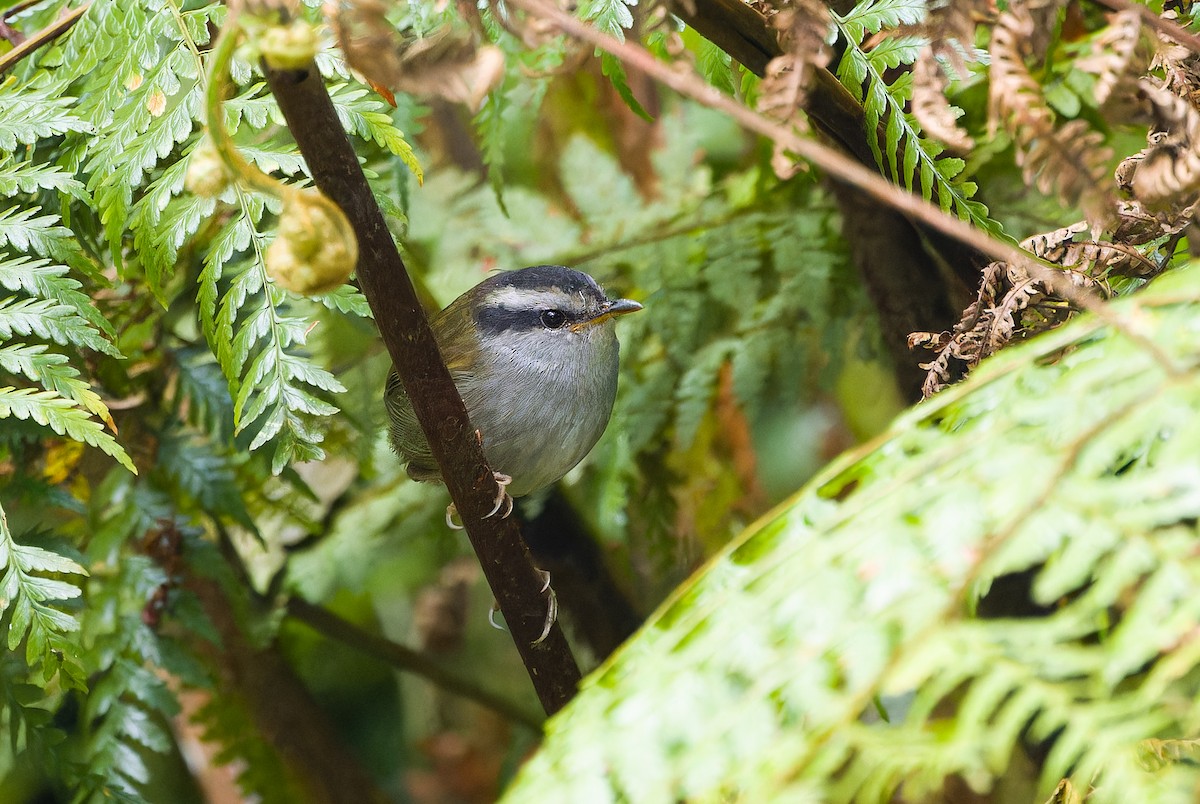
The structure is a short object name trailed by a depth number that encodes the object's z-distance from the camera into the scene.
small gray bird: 3.67
